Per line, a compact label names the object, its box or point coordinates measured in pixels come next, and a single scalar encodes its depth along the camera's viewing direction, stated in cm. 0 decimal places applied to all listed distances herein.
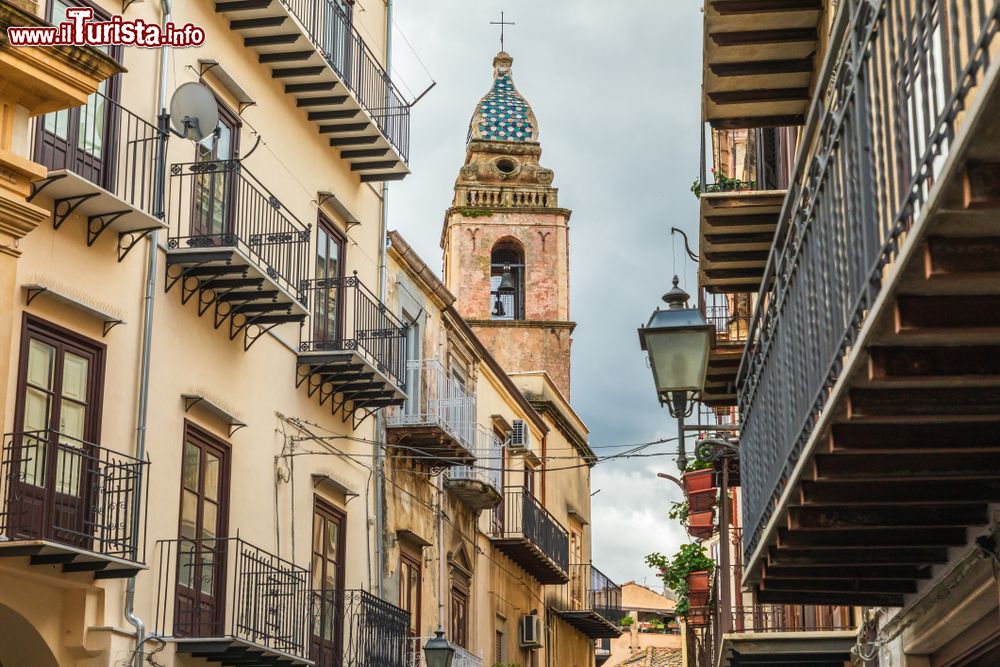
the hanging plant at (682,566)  2578
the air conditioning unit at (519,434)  3055
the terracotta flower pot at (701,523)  1811
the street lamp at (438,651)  1691
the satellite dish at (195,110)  1440
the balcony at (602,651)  5213
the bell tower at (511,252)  4876
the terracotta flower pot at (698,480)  1770
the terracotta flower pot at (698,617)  2559
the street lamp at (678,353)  1005
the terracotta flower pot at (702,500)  1772
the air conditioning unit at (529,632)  3045
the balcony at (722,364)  1697
